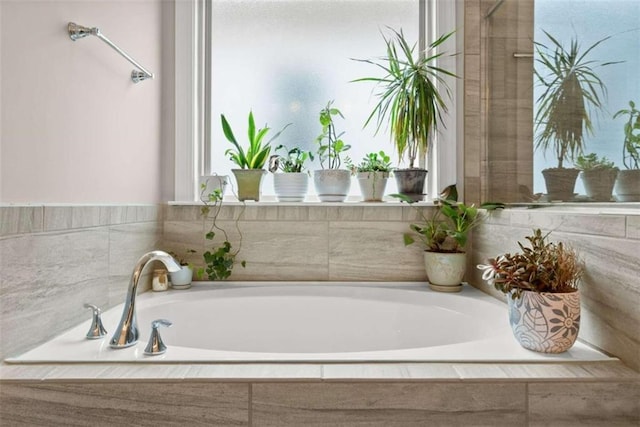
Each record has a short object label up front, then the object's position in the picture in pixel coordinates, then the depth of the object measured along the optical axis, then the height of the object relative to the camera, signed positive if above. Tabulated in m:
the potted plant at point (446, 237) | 1.63 -0.11
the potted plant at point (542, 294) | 0.92 -0.19
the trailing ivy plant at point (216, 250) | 1.72 -0.18
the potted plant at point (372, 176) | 1.80 +0.17
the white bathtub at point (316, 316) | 1.44 -0.40
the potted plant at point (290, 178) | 1.82 +0.15
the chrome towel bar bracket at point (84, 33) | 1.14 +0.53
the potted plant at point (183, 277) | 1.67 -0.28
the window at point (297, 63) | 1.97 +0.74
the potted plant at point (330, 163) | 1.81 +0.24
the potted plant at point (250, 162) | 1.78 +0.22
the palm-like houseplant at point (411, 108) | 1.70 +0.46
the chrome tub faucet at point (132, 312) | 0.97 -0.26
